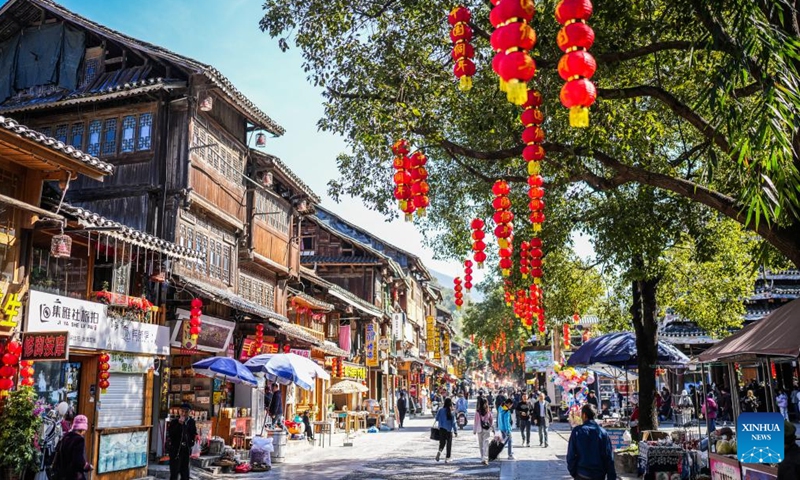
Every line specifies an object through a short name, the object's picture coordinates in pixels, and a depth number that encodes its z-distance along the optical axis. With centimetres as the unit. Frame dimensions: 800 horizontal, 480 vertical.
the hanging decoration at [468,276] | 1737
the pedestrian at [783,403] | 2545
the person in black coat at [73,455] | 968
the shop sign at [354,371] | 3375
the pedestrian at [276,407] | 2220
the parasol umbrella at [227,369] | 1691
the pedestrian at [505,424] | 1950
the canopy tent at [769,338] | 749
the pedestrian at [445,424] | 1839
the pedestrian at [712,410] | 2135
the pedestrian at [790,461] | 689
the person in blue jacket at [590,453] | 843
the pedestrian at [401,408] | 3422
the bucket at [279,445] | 1944
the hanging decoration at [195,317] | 1709
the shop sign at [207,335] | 1739
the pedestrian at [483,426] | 1823
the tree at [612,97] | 645
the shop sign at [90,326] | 1265
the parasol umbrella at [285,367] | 1878
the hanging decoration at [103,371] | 1428
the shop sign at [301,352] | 2661
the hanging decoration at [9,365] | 1152
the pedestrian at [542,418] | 2275
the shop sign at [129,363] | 1486
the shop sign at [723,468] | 925
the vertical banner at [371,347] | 3731
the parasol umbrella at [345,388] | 2917
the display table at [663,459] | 1231
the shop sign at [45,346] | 1184
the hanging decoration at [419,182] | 1106
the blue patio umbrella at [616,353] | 1700
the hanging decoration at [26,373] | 1209
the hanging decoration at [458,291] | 1903
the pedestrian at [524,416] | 2345
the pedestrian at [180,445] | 1398
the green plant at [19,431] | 1108
